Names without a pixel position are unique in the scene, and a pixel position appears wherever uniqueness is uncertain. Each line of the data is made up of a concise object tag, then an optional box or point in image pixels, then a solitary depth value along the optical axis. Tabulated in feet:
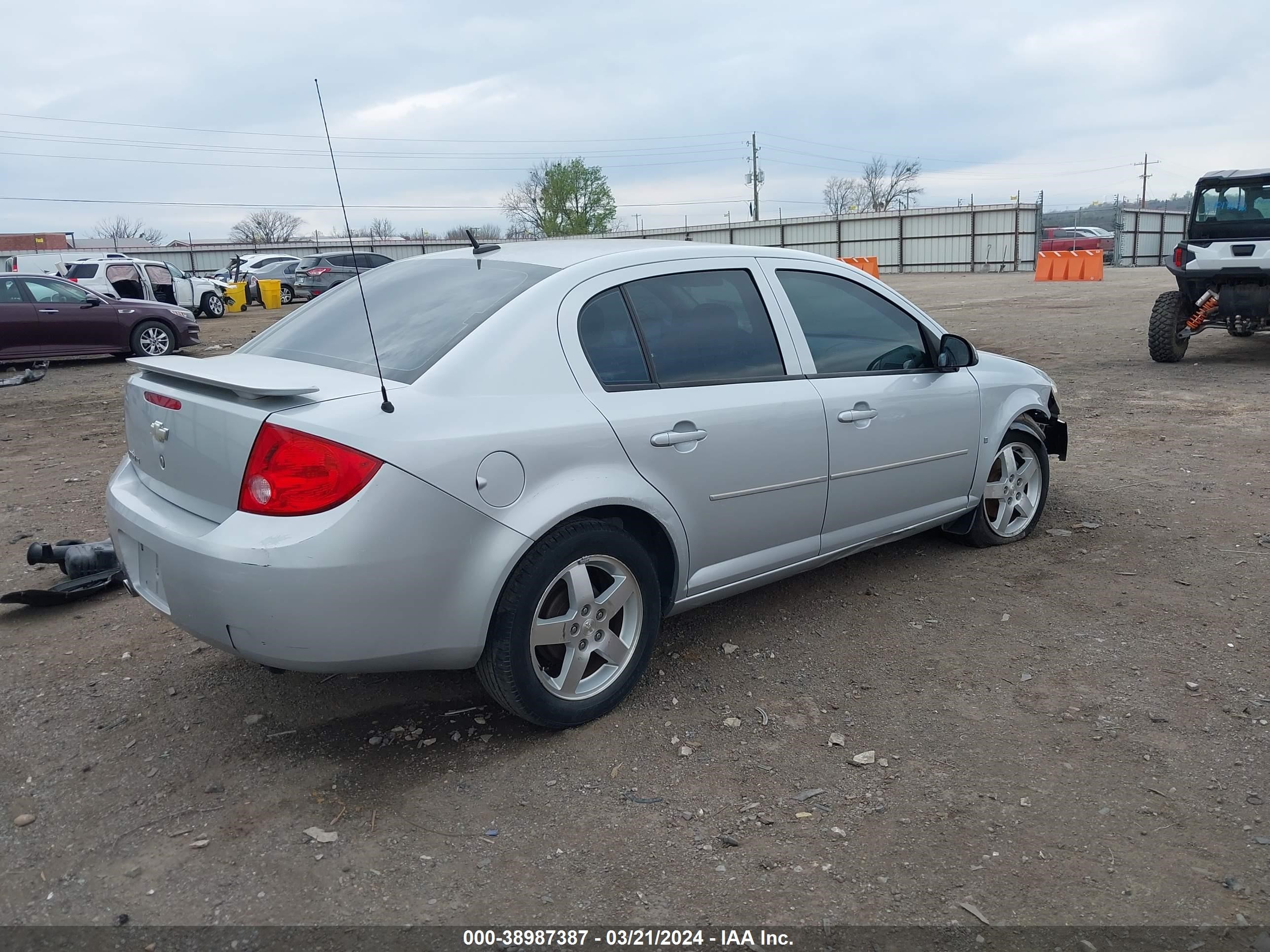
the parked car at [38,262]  84.07
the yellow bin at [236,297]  95.81
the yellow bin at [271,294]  100.48
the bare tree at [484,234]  193.84
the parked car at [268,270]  104.27
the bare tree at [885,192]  245.45
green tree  242.58
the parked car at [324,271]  94.53
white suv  72.49
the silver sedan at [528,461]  9.32
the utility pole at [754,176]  203.41
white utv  35.88
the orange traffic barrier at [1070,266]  97.71
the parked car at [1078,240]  131.64
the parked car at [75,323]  48.08
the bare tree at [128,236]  253.03
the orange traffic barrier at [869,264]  115.34
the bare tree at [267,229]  255.29
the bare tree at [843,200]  253.65
